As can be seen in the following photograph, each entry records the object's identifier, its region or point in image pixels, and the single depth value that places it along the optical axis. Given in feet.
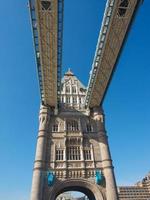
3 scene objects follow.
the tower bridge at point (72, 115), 94.32
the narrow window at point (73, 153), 124.98
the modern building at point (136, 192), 386.52
